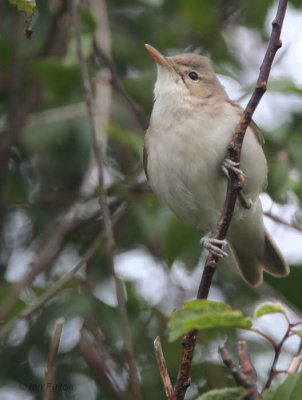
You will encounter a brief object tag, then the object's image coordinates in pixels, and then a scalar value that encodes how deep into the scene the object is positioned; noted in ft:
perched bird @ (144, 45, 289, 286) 21.42
